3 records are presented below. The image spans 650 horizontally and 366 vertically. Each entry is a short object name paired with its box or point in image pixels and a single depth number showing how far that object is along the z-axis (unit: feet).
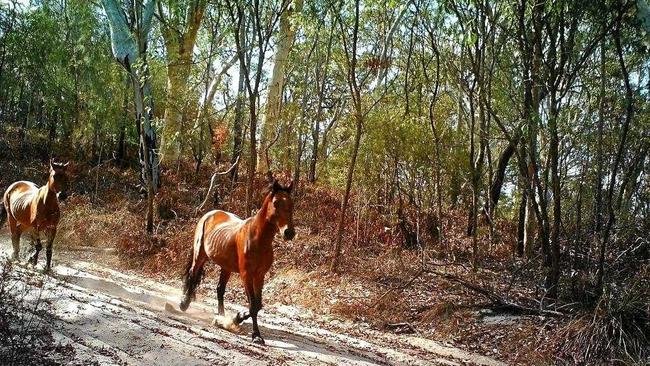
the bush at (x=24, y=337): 14.84
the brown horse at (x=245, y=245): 22.60
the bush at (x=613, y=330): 24.84
